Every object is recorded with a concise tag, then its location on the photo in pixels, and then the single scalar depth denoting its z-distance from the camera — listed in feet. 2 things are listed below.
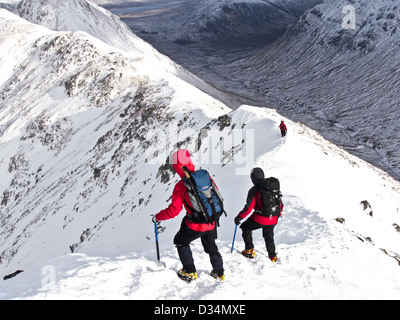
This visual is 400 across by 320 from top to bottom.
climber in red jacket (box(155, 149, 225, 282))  24.47
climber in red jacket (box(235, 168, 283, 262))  28.19
